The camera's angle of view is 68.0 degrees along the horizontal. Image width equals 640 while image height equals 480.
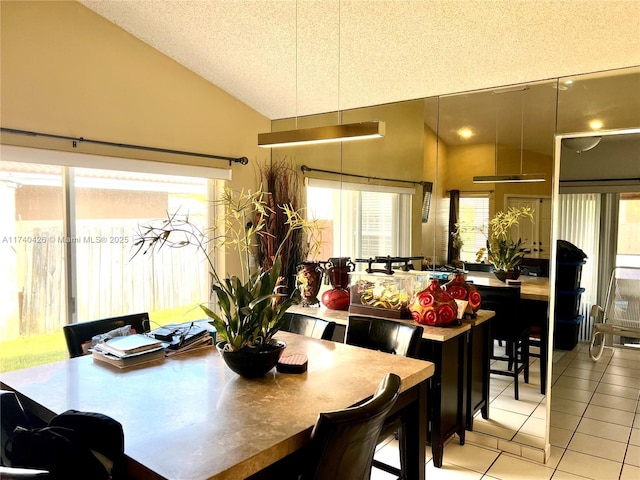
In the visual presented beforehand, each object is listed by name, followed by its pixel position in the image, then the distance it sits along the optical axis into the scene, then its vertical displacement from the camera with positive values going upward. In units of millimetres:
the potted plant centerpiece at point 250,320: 1829 -376
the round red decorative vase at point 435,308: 2839 -491
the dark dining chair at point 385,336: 2336 -568
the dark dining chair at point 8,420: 1423 -597
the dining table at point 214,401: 1246 -597
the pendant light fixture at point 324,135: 2125 +438
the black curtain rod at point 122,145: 2840 +560
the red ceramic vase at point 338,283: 3436 -430
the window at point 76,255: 2977 -219
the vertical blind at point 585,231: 3688 -26
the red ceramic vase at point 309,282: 3541 -422
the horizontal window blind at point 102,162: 2830 +428
